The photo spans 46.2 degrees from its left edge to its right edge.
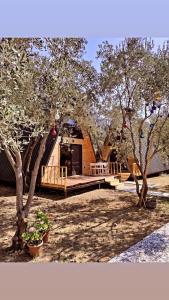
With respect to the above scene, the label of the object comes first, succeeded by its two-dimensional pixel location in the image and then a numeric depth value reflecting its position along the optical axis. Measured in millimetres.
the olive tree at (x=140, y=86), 4488
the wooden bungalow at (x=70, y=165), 6243
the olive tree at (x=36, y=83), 3107
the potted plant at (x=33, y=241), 3300
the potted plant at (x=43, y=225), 3508
